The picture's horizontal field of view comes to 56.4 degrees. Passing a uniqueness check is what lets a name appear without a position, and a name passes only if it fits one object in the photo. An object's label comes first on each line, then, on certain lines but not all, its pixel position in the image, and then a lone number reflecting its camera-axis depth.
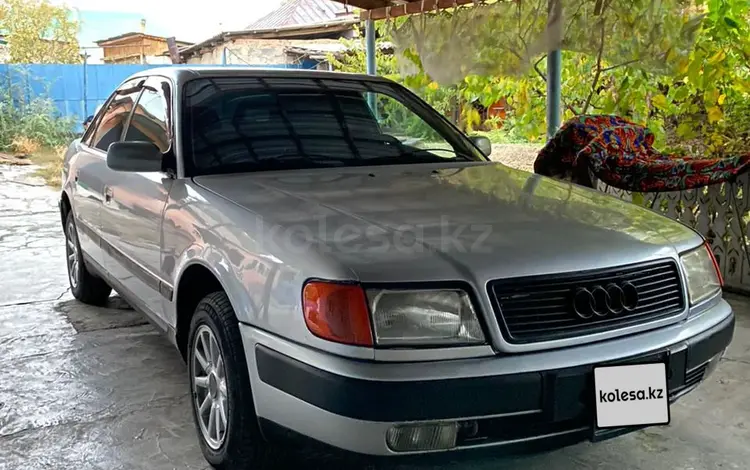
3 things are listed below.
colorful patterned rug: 4.42
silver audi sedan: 1.81
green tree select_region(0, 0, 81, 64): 16.83
